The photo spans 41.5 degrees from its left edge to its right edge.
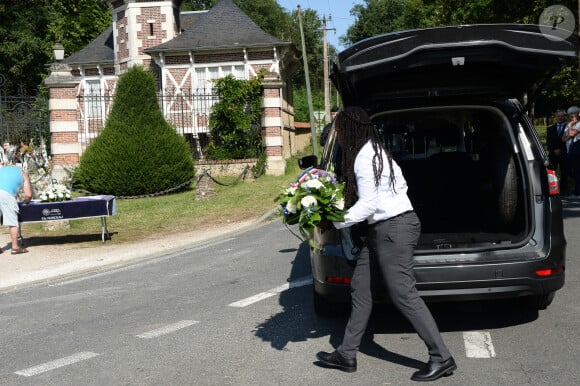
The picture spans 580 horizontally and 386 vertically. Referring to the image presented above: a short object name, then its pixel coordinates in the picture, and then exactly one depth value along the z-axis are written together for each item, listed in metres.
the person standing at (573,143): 15.50
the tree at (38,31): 54.81
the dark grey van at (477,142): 5.72
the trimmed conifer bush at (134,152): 21.92
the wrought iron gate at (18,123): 22.91
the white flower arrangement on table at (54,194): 13.09
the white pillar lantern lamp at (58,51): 24.69
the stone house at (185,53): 34.88
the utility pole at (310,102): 33.95
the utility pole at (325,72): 45.54
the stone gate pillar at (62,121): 23.75
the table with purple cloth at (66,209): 12.89
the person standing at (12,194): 12.34
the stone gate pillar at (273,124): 26.23
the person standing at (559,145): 15.90
